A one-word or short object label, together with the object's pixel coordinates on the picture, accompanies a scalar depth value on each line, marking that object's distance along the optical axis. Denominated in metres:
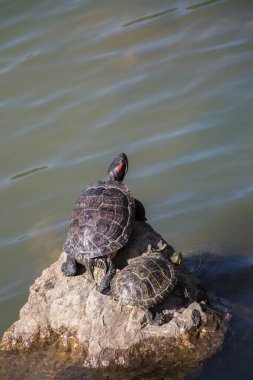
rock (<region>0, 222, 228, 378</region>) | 9.23
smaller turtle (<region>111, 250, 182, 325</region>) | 9.14
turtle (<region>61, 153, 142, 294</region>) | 10.02
